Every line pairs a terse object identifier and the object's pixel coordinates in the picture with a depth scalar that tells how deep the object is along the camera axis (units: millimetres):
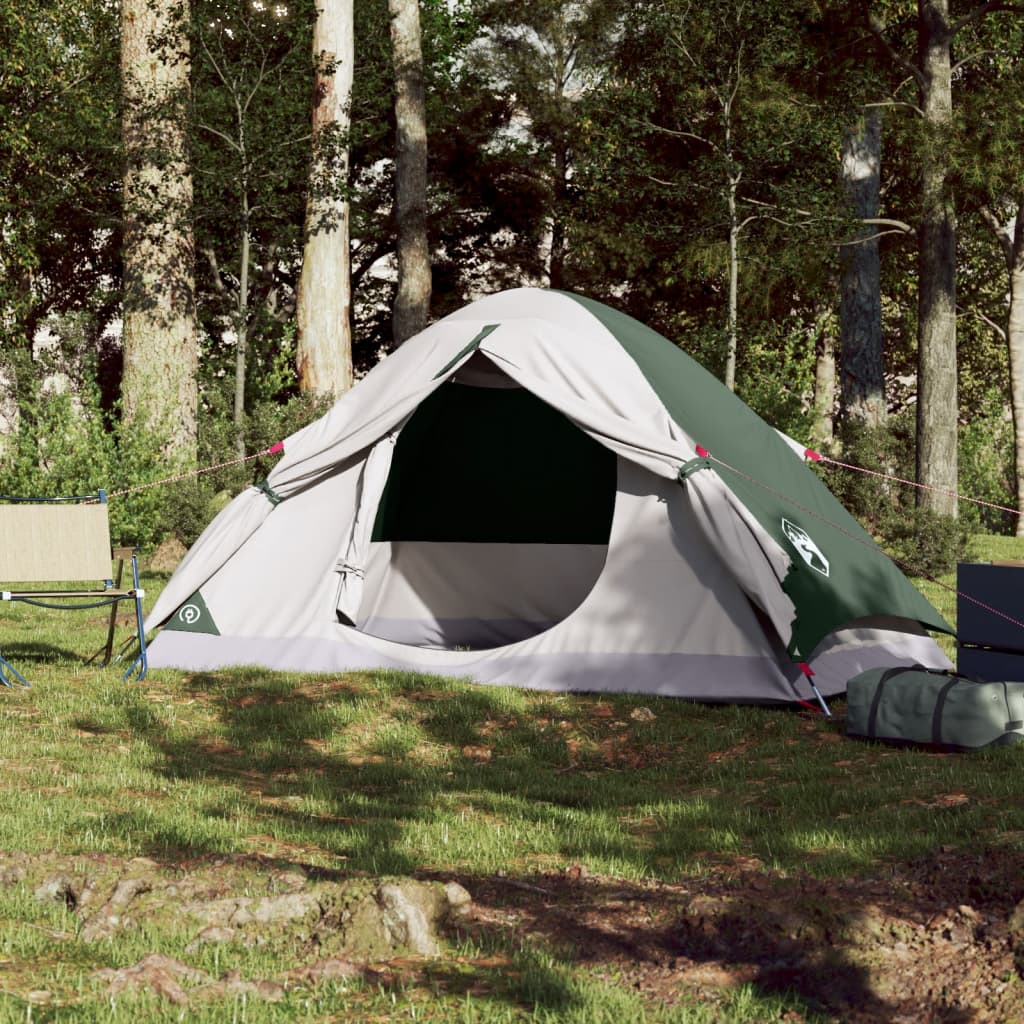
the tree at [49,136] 19844
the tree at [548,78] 26453
